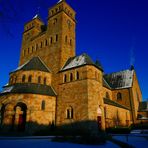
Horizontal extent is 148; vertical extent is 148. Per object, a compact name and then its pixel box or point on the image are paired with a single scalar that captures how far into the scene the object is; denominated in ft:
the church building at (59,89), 96.89
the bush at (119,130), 103.18
